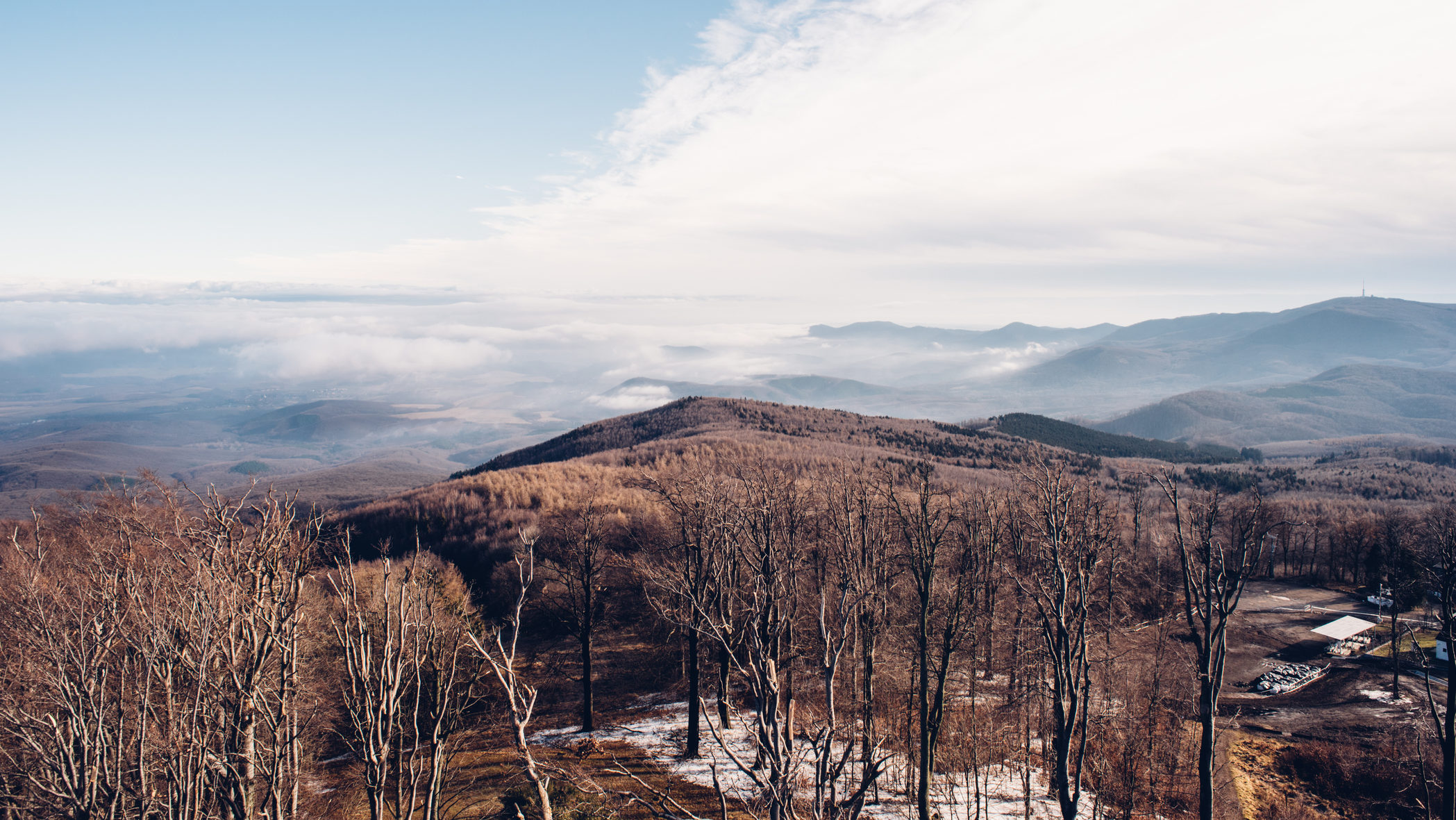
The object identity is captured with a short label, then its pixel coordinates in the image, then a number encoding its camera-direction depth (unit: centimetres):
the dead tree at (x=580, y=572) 3366
